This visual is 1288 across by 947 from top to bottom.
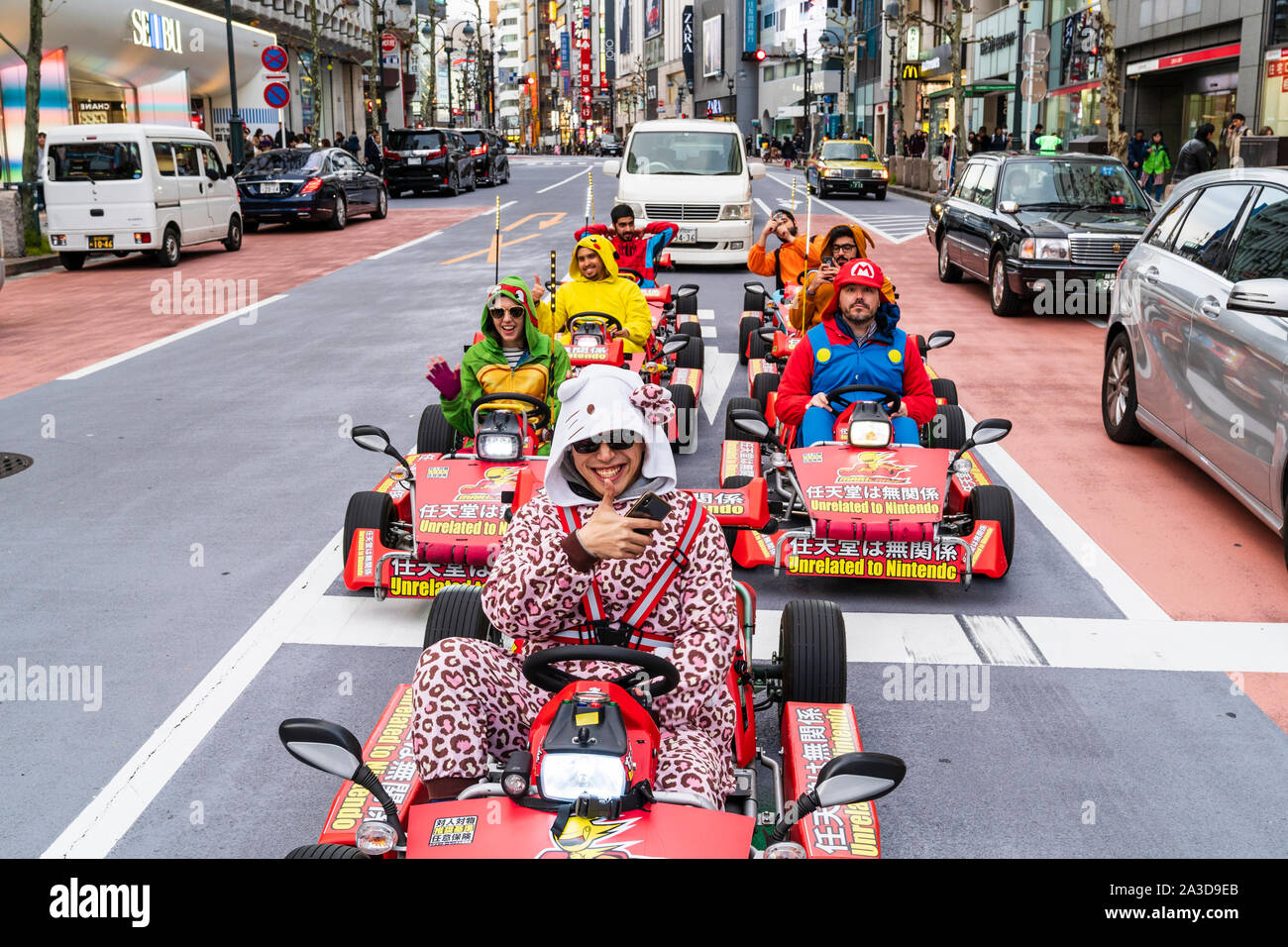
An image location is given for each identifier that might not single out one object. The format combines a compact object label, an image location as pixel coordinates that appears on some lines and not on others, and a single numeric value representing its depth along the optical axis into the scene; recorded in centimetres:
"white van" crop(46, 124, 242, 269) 1997
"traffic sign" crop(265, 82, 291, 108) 3209
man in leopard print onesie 351
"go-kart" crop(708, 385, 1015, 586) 603
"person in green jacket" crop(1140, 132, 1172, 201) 3006
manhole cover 859
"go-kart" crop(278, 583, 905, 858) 304
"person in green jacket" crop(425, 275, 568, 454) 704
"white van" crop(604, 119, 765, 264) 1973
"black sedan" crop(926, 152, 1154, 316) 1440
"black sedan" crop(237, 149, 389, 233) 2622
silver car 619
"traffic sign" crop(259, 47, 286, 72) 3234
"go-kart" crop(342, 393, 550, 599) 582
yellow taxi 3838
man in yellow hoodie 981
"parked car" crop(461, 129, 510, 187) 4041
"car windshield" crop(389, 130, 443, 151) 3659
